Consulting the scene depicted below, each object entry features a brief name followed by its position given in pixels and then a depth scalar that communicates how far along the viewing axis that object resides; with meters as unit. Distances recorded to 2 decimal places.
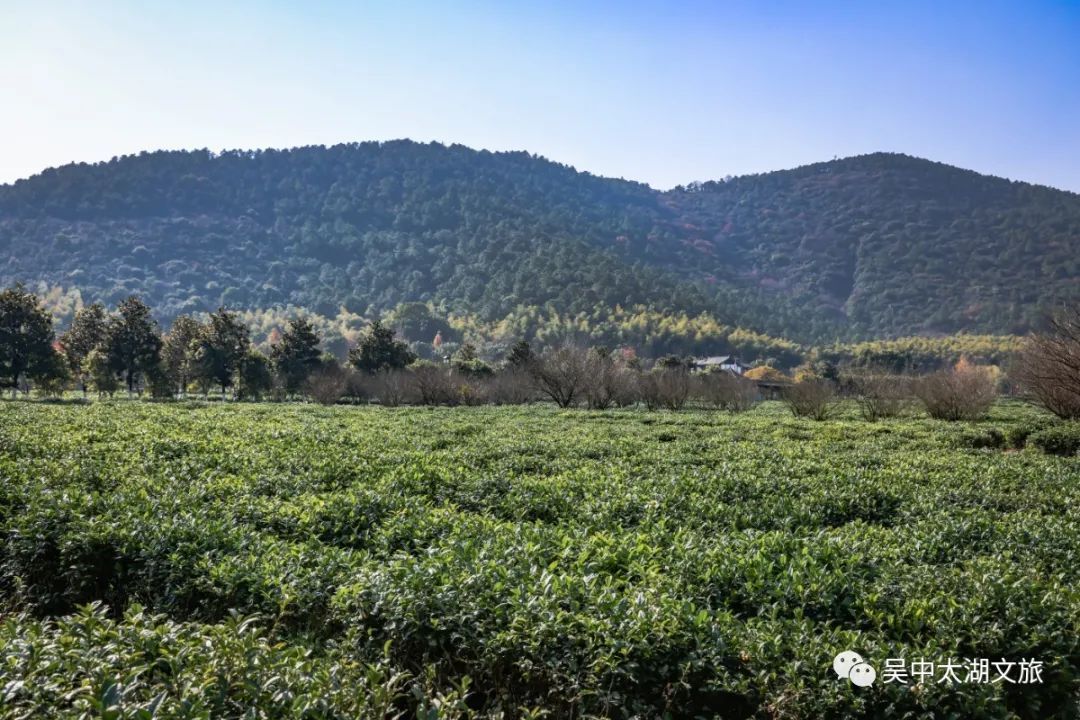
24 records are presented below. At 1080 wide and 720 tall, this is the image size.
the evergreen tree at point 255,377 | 46.81
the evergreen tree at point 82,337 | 44.88
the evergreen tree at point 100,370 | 40.53
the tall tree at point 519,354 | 51.01
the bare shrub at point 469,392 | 41.41
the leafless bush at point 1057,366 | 18.80
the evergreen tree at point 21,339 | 34.88
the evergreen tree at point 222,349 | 44.88
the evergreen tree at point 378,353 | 50.78
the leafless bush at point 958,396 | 25.98
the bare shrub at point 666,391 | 38.09
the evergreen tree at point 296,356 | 49.09
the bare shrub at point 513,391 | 44.22
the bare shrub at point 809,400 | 29.12
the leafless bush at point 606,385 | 37.69
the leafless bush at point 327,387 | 40.78
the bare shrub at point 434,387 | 40.84
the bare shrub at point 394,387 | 40.94
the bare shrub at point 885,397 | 28.16
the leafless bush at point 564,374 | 37.69
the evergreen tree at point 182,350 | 45.72
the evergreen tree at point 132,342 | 41.41
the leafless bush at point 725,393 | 39.34
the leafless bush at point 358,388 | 45.22
